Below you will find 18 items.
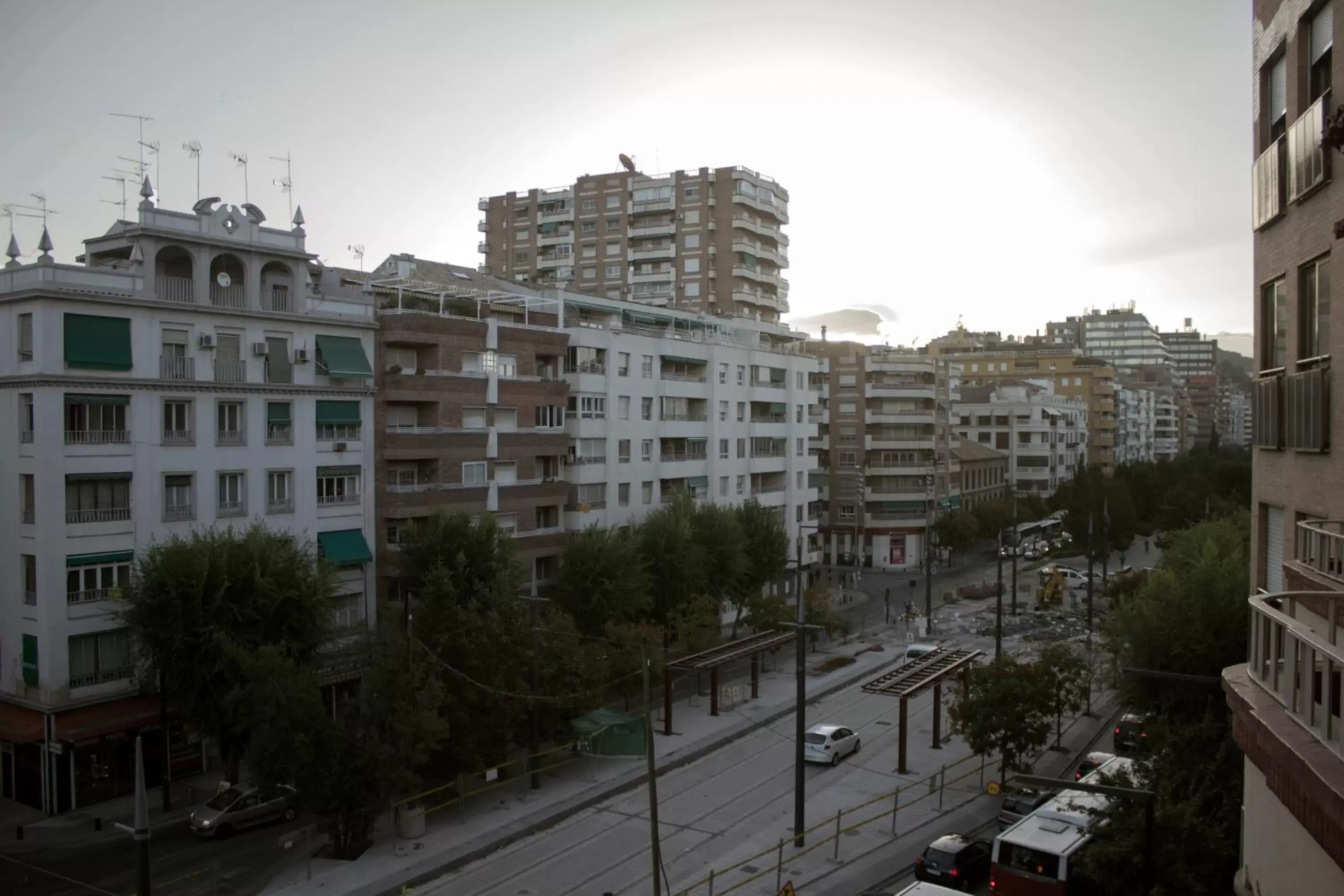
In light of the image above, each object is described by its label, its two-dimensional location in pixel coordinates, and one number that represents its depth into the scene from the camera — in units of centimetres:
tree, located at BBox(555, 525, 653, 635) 4034
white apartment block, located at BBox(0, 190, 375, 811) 3030
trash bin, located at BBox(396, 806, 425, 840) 2675
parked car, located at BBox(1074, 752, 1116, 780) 2867
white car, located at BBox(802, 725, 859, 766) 3325
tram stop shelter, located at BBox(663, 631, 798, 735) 3484
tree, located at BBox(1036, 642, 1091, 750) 3025
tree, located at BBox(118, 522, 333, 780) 2914
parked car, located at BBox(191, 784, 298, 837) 2758
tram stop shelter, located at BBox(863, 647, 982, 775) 3116
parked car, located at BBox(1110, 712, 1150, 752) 3228
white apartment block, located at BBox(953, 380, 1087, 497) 10488
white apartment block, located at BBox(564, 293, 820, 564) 4862
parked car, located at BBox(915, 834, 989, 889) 2264
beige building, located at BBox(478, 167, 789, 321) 7506
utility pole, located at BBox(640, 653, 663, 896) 1853
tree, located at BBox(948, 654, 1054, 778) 2912
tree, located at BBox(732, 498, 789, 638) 5084
